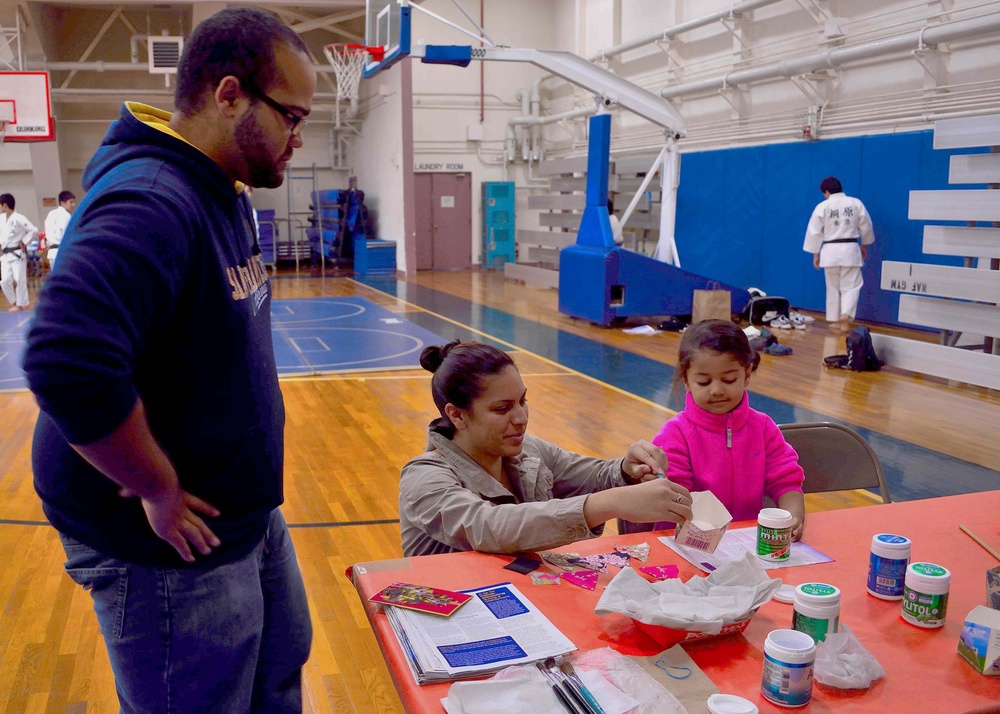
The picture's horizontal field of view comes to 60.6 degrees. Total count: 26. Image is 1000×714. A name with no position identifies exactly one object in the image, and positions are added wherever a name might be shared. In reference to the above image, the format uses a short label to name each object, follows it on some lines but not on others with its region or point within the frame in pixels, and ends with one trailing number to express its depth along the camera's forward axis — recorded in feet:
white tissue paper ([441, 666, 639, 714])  4.28
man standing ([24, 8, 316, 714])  4.30
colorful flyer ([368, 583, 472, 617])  5.34
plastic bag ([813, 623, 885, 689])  4.54
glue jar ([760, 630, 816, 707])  4.30
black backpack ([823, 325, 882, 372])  25.58
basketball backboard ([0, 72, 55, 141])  45.85
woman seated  6.15
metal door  62.95
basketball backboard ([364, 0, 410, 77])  31.81
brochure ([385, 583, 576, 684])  4.70
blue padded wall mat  32.50
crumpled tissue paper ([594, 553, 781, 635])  4.89
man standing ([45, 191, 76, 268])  41.06
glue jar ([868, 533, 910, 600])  5.58
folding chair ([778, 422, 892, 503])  9.13
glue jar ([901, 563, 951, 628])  5.20
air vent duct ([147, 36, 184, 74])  51.98
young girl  8.27
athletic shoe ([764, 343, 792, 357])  28.27
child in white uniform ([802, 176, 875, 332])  32.14
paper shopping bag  32.48
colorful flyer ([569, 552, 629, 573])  6.12
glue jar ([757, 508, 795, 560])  6.18
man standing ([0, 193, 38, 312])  37.76
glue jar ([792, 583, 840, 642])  4.85
